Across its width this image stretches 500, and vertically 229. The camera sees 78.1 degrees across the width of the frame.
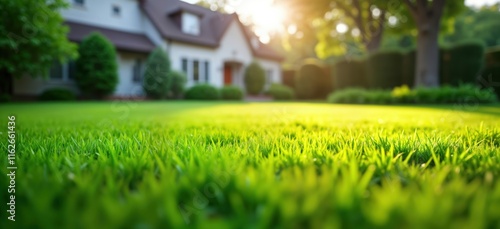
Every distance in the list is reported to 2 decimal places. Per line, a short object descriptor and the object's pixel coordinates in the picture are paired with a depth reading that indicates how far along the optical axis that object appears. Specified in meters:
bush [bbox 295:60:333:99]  19.91
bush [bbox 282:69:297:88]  25.82
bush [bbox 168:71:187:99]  16.74
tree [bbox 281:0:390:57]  18.28
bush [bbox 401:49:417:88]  15.53
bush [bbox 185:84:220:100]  17.41
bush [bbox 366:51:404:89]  15.49
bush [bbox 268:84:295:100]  20.38
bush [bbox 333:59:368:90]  17.76
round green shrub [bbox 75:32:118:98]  14.48
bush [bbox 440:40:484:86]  12.94
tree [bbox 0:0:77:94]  9.68
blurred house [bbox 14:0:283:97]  16.48
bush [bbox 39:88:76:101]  13.99
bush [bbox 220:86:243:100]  18.23
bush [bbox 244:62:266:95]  22.39
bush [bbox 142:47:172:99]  15.81
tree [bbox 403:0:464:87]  13.31
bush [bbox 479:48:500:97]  13.10
